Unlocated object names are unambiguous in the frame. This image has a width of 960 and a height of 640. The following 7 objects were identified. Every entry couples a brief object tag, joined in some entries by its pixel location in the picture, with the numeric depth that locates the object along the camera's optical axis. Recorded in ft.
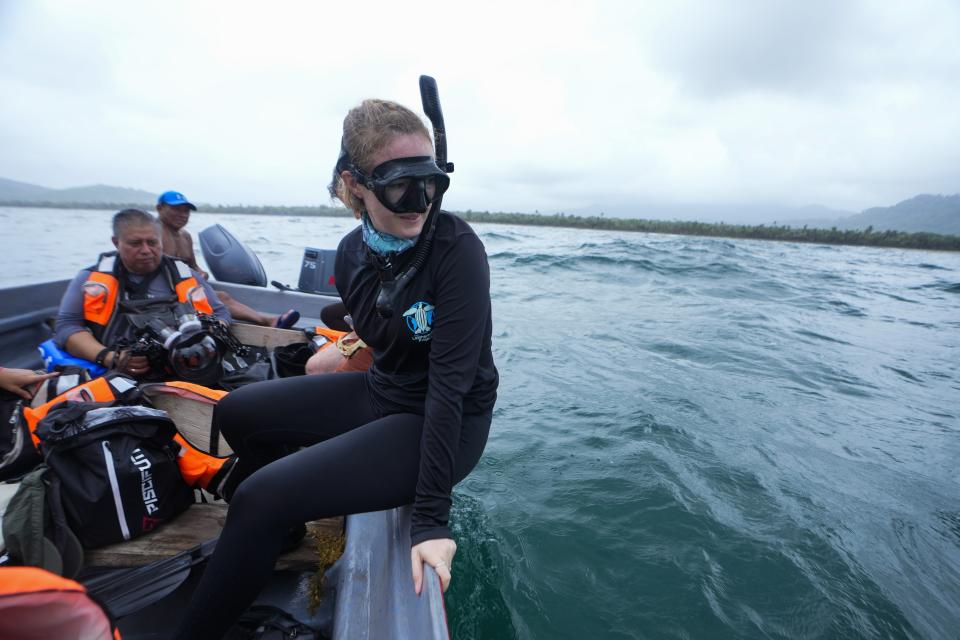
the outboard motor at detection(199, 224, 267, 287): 18.71
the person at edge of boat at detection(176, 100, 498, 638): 4.34
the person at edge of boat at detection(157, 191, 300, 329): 14.46
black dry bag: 5.28
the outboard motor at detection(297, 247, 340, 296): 19.24
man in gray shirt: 9.54
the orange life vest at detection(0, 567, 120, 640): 2.17
